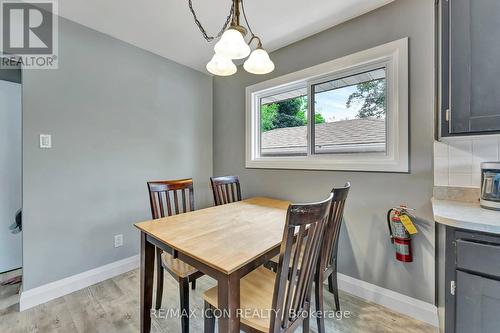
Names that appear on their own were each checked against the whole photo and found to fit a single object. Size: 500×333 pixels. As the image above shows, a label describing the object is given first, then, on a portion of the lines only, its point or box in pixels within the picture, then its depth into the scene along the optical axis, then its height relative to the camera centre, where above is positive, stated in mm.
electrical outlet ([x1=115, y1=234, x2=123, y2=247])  2244 -778
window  1679 +495
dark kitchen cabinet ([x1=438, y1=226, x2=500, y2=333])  954 -543
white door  2113 +5
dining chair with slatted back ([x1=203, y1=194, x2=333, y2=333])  828 -581
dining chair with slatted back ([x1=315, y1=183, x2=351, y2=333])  1177 -496
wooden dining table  895 -407
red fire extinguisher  1560 -516
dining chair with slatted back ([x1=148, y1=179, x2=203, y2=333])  1346 -669
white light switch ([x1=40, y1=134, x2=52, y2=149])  1820 +218
